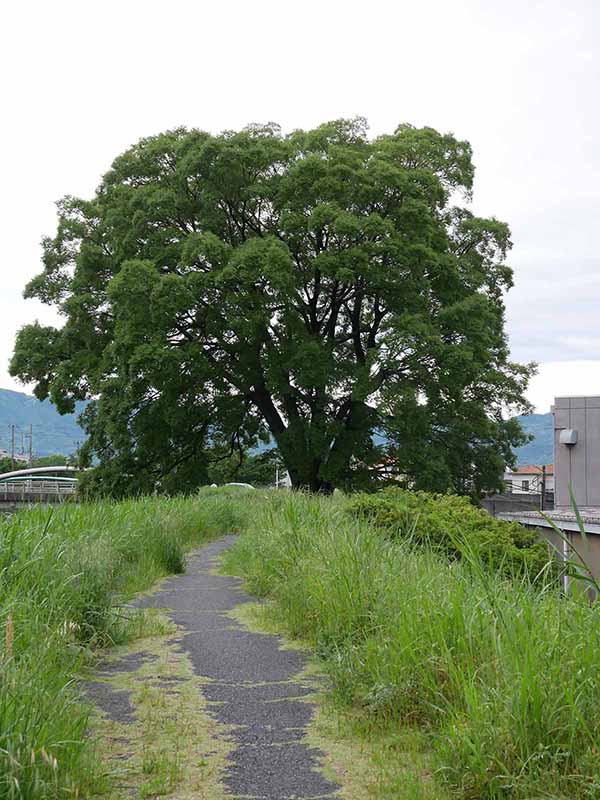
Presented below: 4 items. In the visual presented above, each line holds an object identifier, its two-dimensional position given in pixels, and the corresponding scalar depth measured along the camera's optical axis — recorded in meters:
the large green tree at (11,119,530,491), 23.31
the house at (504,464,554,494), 71.50
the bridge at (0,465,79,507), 59.84
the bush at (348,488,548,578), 8.09
